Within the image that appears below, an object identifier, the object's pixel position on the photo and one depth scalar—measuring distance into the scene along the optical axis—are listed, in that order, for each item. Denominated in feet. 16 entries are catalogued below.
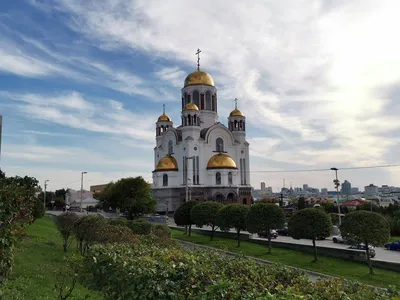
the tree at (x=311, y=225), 71.26
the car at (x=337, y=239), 101.07
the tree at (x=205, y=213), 99.40
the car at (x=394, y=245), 90.05
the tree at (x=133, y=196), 138.70
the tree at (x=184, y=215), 109.15
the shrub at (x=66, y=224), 60.55
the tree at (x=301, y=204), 198.12
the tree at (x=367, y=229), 59.86
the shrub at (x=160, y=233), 45.32
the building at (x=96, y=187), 390.87
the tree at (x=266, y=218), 81.41
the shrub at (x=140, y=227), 58.26
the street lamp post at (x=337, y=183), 135.13
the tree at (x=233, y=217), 89.61
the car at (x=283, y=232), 117.52
